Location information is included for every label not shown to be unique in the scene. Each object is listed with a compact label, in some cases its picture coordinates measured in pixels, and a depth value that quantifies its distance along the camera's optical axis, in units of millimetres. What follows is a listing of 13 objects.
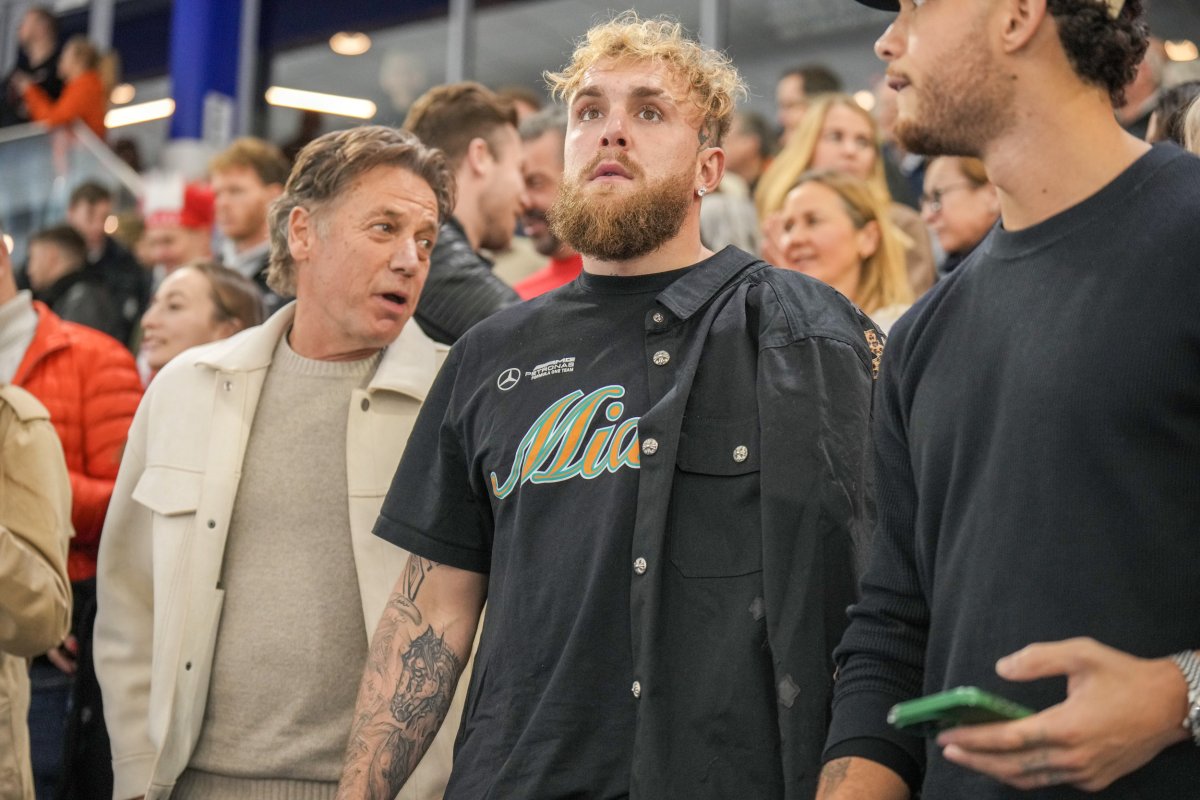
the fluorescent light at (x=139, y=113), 13672
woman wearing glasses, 4930
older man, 3461
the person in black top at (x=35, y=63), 10391
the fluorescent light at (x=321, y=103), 12620
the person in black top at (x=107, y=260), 7434
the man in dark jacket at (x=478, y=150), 4797
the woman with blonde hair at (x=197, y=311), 5039
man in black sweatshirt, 1906
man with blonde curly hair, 2551
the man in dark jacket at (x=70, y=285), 7184
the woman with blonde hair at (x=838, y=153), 5664
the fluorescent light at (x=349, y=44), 12992
